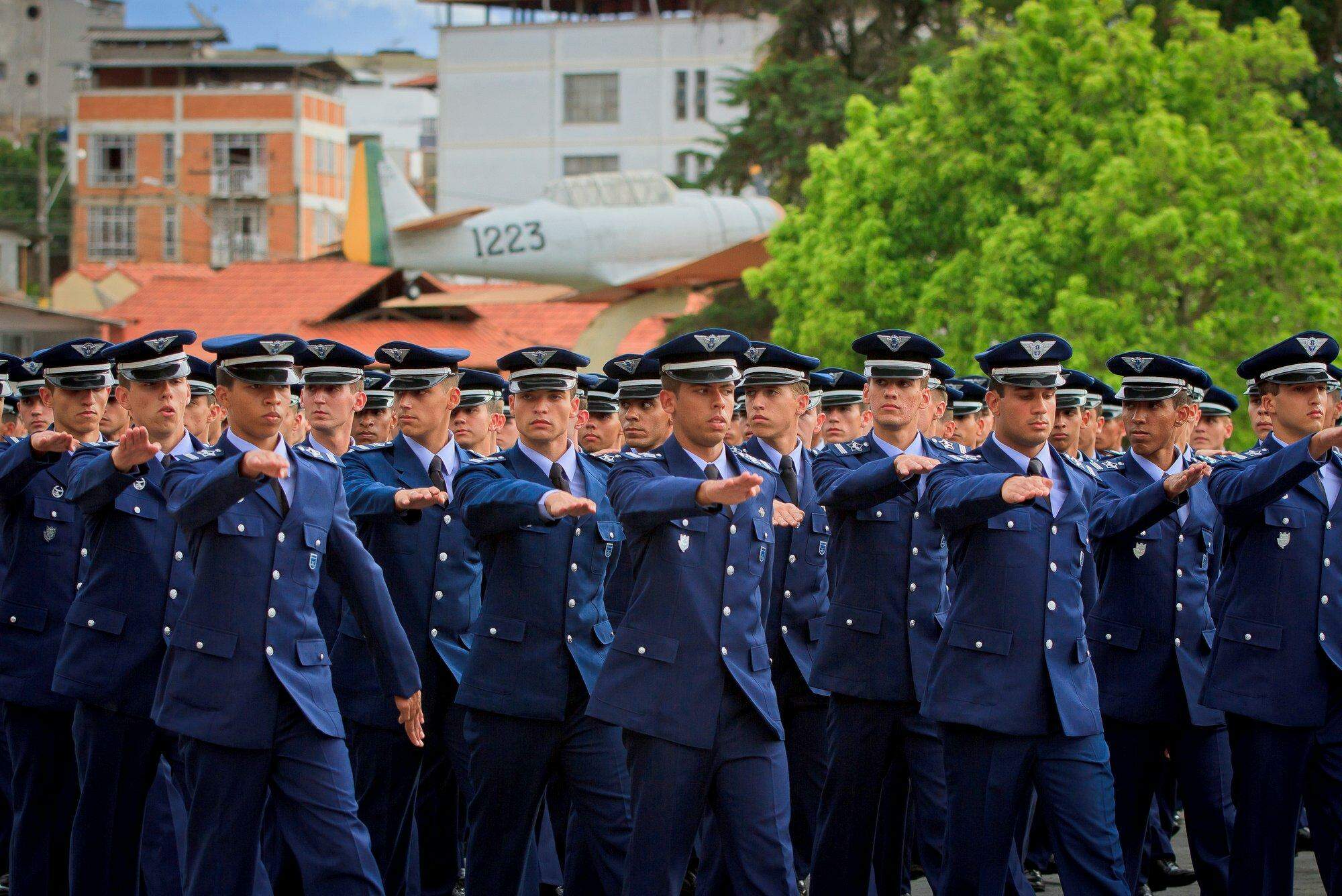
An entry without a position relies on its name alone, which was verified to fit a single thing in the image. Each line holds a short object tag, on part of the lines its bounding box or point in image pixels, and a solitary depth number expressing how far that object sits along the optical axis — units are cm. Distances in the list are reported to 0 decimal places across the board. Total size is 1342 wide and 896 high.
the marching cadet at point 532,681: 1458
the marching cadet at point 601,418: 2028
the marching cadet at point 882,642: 1595
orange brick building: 15387
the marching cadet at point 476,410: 1883
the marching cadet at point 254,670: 1300
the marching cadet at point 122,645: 1491
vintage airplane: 9331
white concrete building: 13162
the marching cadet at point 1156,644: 1673
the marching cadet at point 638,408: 1631
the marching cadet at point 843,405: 2034
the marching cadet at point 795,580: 1747
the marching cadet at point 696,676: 1322
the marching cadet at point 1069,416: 1786
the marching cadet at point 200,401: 1795
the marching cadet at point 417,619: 1647
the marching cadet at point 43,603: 1603
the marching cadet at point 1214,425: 2239
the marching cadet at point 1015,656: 1395
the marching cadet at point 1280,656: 1498
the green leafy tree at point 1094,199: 4641
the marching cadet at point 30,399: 1997
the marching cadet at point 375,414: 2022
